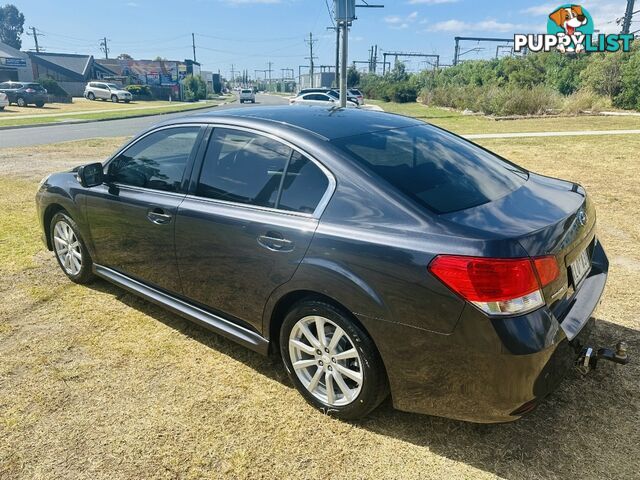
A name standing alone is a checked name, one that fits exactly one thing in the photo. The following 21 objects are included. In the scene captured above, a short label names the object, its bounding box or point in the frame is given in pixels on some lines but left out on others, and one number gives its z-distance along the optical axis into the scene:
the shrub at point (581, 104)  23.41
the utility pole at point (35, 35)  95.42
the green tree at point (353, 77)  66.71
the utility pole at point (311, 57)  70.80
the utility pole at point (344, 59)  16.25
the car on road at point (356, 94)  37.12
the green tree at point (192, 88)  65.88
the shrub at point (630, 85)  25.08
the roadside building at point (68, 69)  61.96
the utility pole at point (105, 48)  110.00
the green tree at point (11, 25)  122.62
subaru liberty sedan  2.19
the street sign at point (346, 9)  15.67
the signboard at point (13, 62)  55.67
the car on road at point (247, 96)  58.59
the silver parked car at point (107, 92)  50.28
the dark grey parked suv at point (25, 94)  37.81
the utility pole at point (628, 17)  36.06
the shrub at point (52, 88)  49.23
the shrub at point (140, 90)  60.91
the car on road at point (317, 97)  27.88
